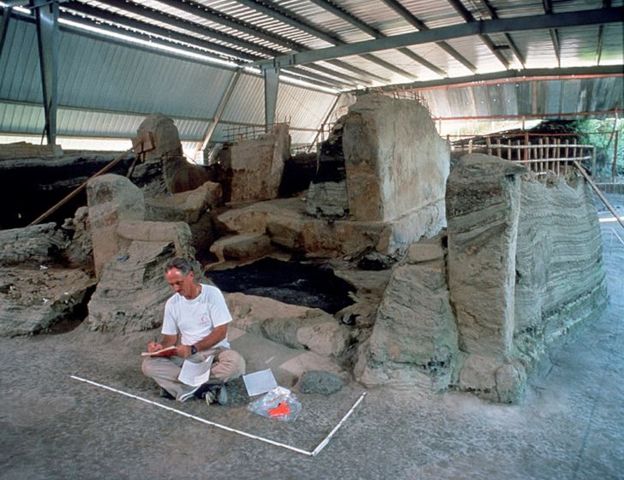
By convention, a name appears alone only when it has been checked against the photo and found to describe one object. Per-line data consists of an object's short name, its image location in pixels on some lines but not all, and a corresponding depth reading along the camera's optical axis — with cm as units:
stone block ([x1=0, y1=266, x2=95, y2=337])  559
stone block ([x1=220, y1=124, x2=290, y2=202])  1073
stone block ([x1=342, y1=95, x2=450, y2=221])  754
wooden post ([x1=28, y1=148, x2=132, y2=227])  812
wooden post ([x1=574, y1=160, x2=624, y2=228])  756
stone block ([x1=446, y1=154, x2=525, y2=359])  403
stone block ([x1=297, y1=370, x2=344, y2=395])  413
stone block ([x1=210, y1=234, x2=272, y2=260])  829
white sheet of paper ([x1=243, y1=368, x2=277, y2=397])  410
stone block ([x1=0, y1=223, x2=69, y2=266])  666
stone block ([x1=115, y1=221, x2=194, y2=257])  600
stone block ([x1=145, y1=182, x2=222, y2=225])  888
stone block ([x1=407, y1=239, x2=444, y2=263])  449
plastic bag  375
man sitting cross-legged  396
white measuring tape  331
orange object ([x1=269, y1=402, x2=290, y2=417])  375
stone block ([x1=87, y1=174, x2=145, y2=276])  641
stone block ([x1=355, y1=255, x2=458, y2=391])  418
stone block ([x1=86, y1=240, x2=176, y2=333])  546
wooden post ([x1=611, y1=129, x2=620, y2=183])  1429
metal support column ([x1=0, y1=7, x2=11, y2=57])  1126
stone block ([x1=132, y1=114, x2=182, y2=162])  1042
